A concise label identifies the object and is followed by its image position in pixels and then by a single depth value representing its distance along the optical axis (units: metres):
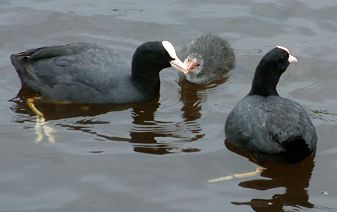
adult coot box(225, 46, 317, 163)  12.04
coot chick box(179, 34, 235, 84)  16.45
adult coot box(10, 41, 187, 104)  14.80
